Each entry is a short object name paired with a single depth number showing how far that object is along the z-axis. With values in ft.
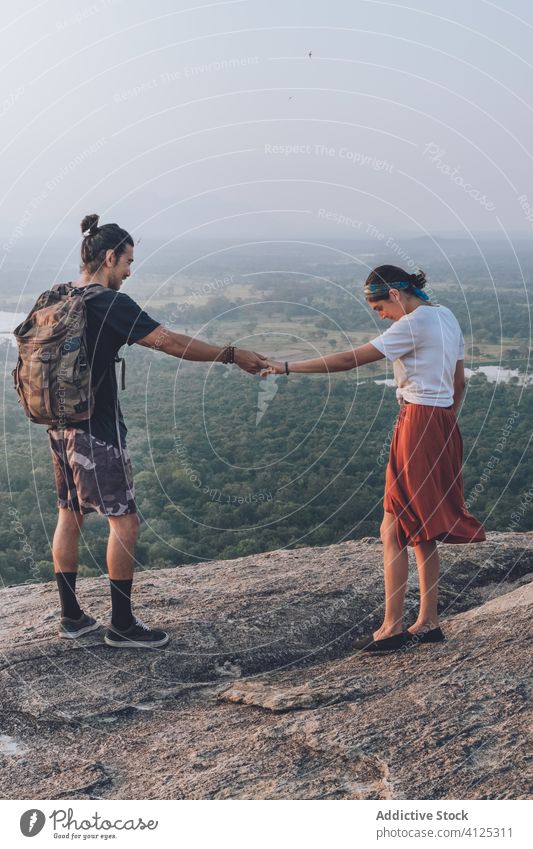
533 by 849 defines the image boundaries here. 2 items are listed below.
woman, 16.85
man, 17.37
